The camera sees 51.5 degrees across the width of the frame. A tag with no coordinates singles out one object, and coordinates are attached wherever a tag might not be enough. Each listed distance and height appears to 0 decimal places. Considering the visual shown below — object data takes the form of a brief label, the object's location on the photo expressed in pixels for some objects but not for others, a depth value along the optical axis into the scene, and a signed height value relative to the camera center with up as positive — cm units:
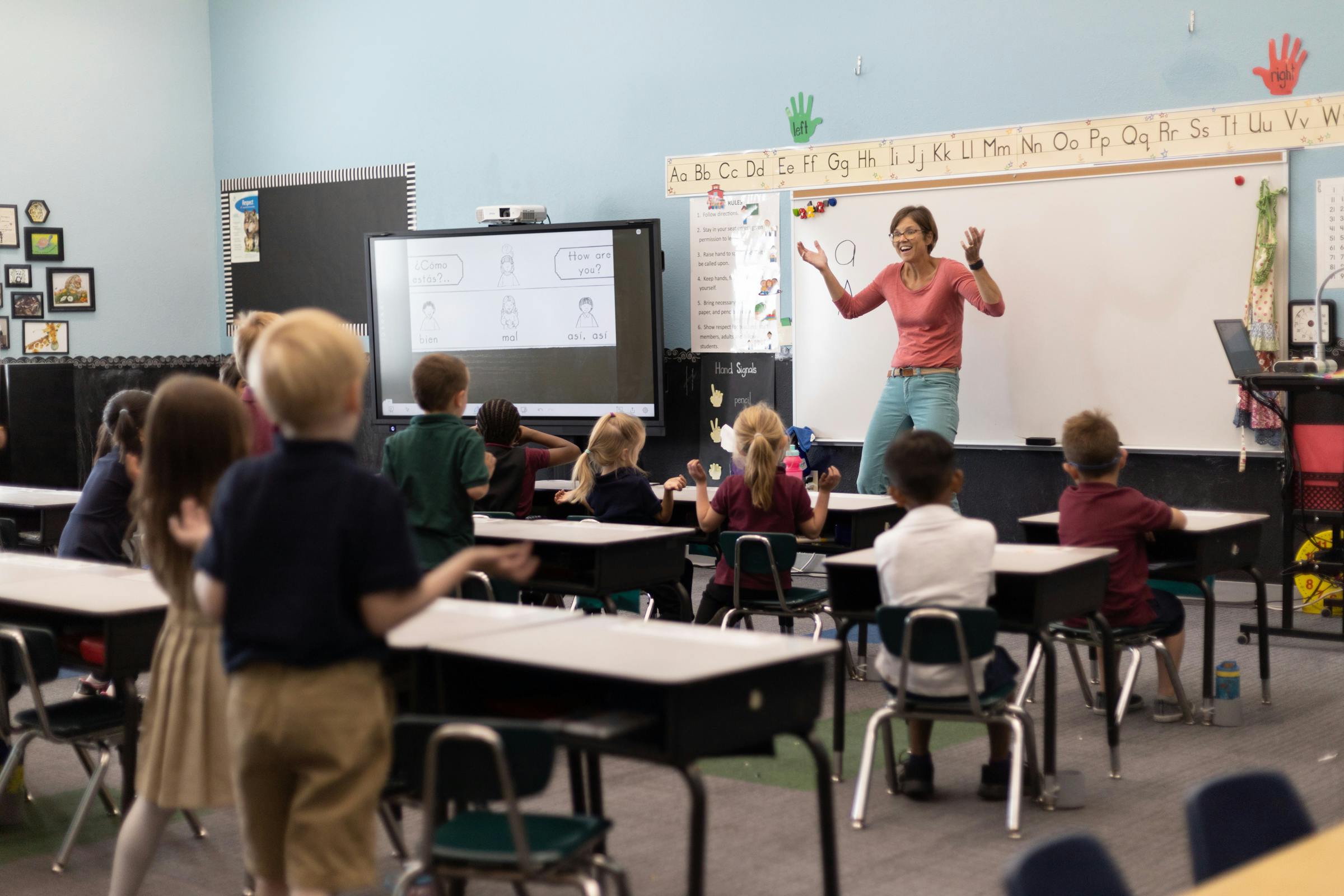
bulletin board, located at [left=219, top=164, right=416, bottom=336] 963 +91
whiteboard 650 +21
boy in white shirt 346 -52
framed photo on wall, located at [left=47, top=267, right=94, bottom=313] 970 +54
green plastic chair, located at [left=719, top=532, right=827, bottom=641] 473 -74
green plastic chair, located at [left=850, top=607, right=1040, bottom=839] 335 -77
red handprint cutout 624 +119
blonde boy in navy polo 208 -35
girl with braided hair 546 -41
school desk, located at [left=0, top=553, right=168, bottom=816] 307 -54
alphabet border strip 628 +98
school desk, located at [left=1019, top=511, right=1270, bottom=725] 442 -69
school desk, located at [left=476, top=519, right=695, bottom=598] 437 -65
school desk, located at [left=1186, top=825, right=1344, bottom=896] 136 -54
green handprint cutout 774 +124
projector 850 +86
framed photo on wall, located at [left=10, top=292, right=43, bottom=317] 950 +43
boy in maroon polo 423 -54
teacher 664 +2
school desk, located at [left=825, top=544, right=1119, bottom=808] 359 -67
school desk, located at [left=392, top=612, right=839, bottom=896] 231 -61
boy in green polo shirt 409 -33
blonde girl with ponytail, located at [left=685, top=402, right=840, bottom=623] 492 -54
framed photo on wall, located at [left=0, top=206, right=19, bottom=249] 944 +95
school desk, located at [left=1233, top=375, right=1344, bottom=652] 547 -51
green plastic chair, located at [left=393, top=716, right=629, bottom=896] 212 -67
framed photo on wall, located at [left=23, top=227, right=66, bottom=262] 956 +84
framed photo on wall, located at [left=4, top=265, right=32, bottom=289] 946 +62
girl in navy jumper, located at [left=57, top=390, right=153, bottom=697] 453 -48
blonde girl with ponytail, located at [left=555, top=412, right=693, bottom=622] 532 -50
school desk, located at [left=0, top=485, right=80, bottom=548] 564 -59
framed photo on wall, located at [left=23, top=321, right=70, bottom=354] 957 +20
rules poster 799 +45
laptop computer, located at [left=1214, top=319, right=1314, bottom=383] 559 -5
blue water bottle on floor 447 -116
